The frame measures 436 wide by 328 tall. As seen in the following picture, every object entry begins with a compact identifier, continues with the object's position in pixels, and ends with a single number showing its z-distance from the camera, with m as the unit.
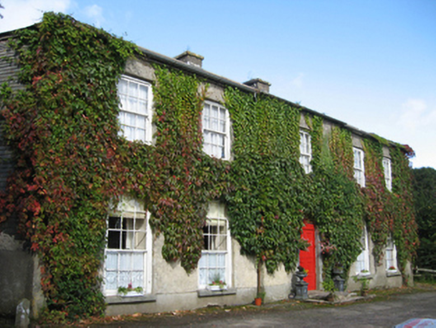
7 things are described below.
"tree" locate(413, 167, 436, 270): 24.14
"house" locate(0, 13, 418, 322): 9.56
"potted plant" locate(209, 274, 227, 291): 12.43
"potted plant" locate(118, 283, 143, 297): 10.52
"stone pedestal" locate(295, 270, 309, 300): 14.25
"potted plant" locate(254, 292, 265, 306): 13.02
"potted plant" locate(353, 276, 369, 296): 15.61
